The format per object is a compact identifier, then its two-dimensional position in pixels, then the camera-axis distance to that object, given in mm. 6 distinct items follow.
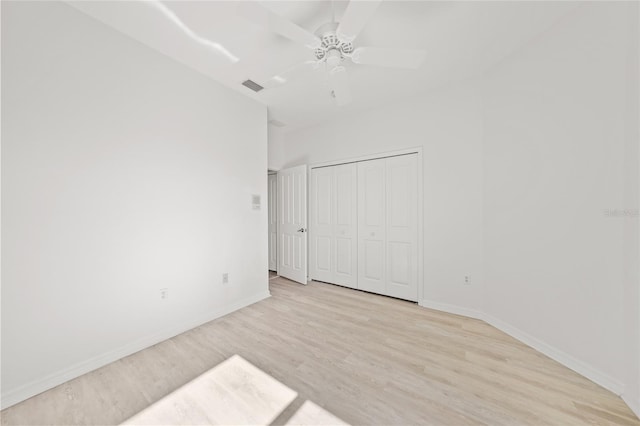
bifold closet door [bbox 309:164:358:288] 3904
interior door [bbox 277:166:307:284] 4125
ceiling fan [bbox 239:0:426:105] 1417
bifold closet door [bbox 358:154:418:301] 3324
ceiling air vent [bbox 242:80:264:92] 2874
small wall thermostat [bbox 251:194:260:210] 3352
